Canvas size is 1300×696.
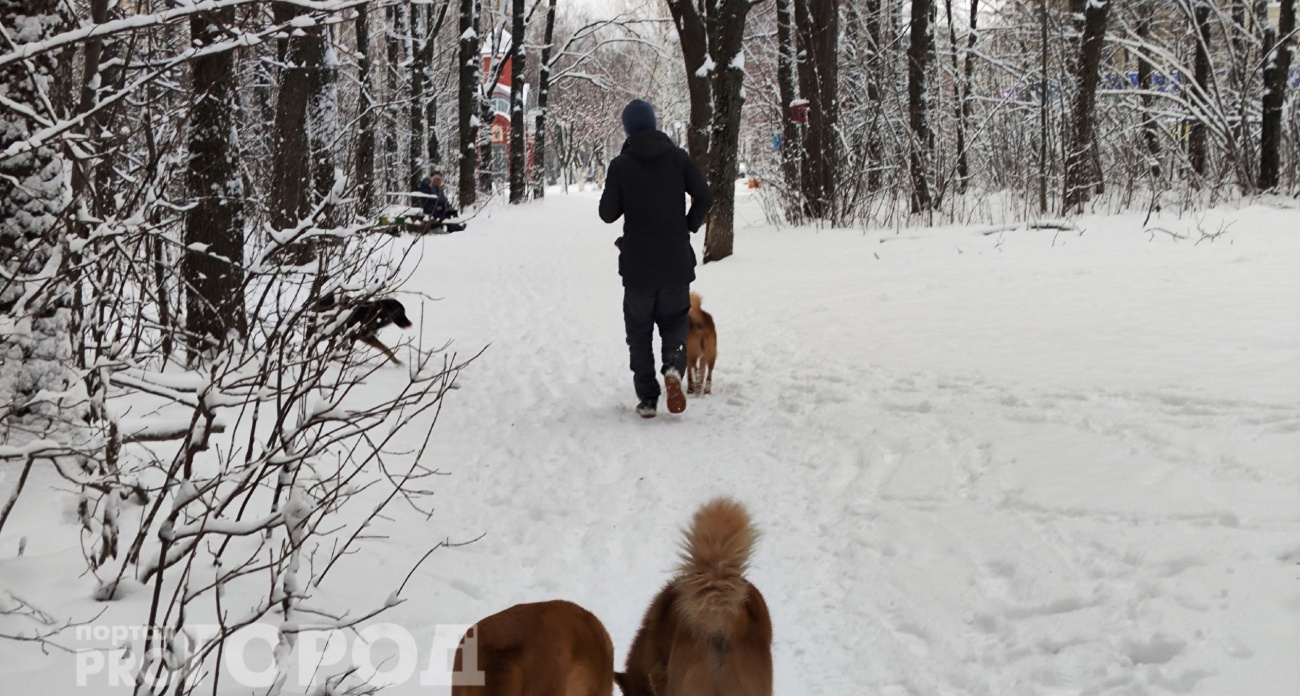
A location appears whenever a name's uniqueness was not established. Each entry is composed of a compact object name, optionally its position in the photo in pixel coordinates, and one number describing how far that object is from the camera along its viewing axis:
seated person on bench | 23.21
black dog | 7.97
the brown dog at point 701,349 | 7.40
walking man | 6.93
